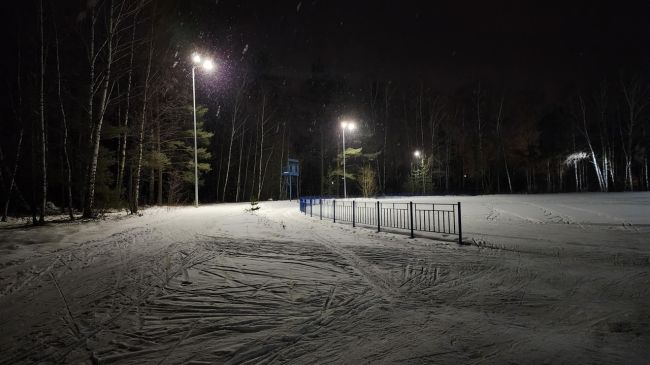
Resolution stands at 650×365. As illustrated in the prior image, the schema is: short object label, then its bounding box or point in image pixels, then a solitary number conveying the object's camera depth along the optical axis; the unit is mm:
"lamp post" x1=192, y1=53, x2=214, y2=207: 20344
